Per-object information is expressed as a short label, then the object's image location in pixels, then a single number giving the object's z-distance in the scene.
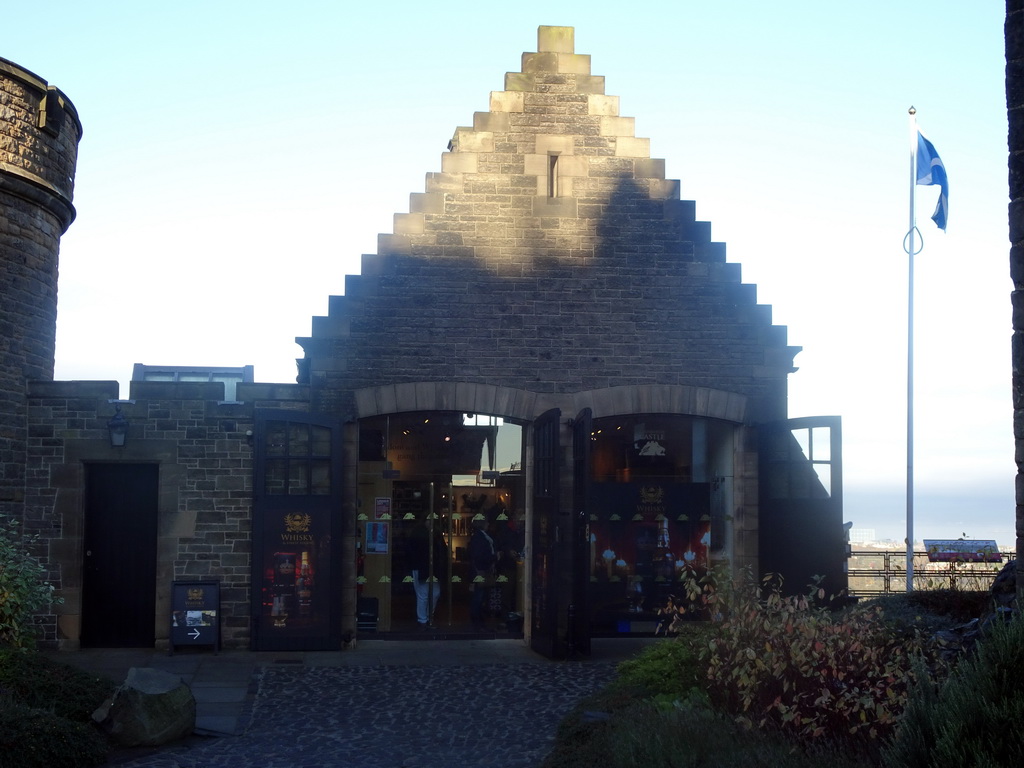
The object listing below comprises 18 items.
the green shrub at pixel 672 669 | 9.45
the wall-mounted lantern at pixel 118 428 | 15.25
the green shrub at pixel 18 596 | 11.16
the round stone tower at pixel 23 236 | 14.87
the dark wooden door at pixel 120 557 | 15.53
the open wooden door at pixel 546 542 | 14.87
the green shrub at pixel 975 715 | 5.21
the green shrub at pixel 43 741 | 8.38
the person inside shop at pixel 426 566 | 16.44
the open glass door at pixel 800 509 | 15.34
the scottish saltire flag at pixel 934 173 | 18.42
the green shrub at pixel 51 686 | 9.86
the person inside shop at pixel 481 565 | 16.59
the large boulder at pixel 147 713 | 9.80
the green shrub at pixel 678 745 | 6.86
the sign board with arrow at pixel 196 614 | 15.04
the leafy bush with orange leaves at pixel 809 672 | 7.49
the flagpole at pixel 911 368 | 17.25
